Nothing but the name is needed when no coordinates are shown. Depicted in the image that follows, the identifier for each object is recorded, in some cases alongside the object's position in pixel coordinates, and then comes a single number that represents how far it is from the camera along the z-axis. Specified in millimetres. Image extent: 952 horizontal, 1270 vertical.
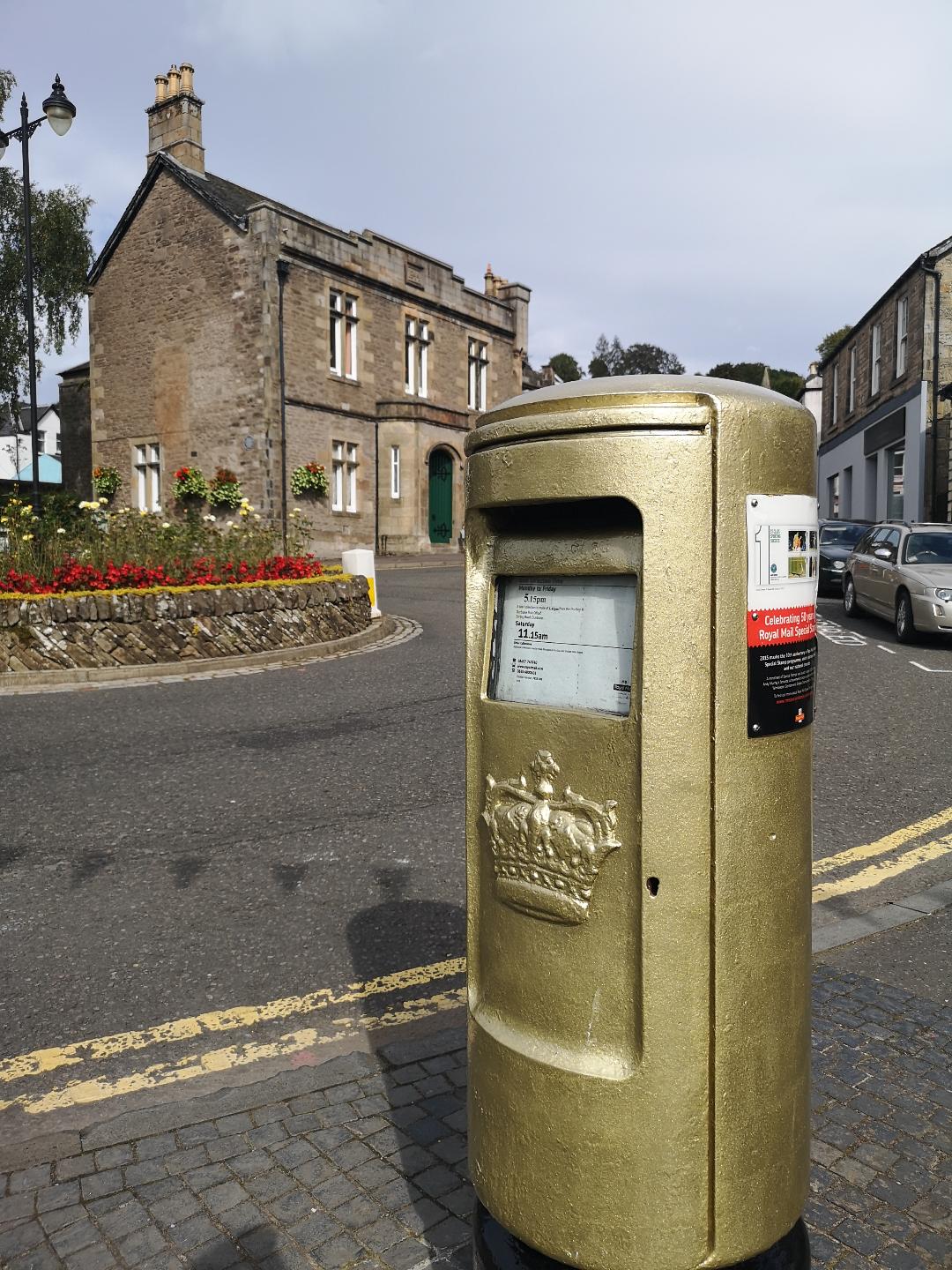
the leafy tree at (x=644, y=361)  68562
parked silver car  12578
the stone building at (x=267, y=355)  27453
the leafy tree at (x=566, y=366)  90188
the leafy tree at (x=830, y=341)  61350
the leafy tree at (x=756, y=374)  69412
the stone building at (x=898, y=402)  25344
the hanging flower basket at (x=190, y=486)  27641
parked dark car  19438
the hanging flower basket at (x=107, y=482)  30281
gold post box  1729
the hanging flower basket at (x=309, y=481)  27844
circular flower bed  11492
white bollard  14555
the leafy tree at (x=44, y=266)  31172
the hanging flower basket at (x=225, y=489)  27234
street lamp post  18094
